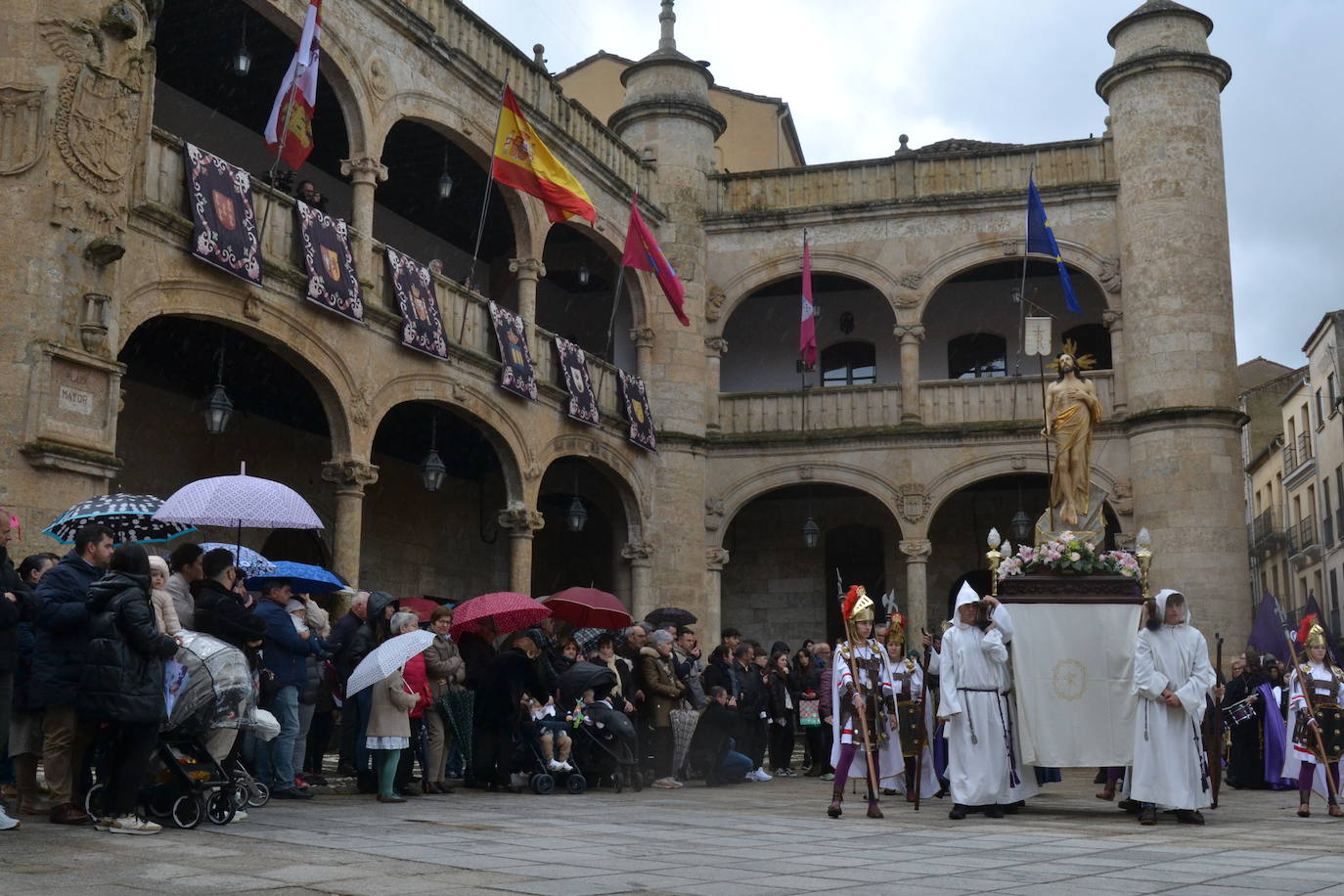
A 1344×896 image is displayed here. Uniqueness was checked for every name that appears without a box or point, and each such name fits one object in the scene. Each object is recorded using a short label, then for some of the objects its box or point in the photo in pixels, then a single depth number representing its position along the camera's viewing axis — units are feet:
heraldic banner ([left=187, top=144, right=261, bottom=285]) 44.21
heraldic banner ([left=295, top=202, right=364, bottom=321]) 49.85
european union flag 69.72
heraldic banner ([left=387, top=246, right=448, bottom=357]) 55.88
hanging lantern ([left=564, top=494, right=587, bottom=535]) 71.05
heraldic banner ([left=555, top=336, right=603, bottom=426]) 69.00
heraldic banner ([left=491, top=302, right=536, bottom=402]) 63.16
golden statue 46.21
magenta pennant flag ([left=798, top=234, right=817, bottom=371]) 74.64
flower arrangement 38.45
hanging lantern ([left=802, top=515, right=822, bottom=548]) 81.35
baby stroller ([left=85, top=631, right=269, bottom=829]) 25.68
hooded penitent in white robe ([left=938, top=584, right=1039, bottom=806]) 35.17
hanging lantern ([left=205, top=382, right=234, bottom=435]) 49.57
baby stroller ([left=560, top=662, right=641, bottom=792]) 41.37
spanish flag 56.75
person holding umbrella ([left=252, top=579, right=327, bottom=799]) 32.65
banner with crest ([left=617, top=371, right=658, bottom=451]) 74.84
